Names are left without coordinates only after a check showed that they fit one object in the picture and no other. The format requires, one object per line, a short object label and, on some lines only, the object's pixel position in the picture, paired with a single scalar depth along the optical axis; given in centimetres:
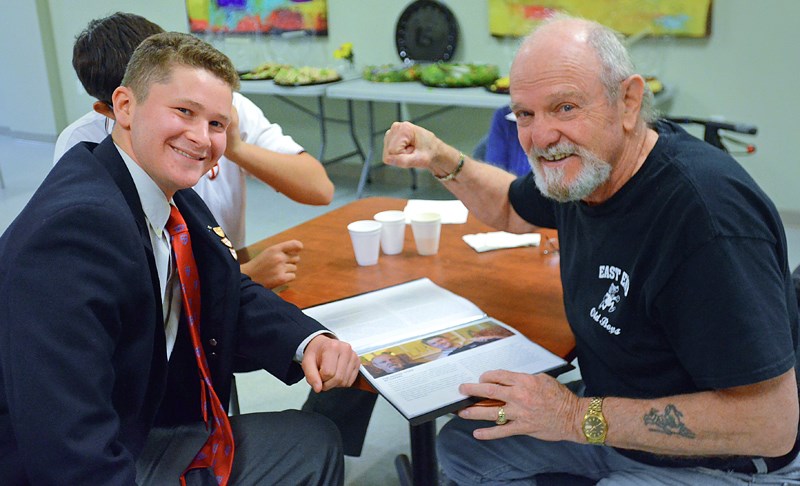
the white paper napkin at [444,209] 222
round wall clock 524
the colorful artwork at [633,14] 437
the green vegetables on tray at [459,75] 473
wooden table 162
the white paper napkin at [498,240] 199
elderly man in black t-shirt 121
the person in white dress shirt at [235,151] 178
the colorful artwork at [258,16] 581
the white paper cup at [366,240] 187
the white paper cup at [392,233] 194
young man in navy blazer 115
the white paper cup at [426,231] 191
